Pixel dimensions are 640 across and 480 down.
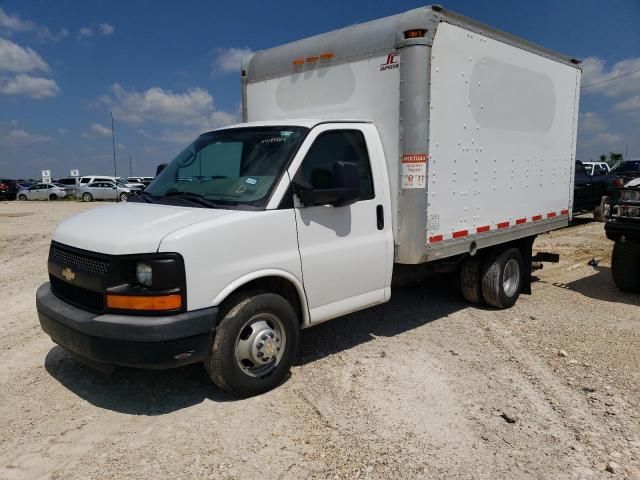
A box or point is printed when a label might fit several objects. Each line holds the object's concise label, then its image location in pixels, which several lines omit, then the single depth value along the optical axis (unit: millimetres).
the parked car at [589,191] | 16078
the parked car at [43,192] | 36375
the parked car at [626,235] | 7156
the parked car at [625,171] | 17341
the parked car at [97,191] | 34969
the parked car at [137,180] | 42478
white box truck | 3643
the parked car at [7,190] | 34634
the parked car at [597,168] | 18312
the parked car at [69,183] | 36156
